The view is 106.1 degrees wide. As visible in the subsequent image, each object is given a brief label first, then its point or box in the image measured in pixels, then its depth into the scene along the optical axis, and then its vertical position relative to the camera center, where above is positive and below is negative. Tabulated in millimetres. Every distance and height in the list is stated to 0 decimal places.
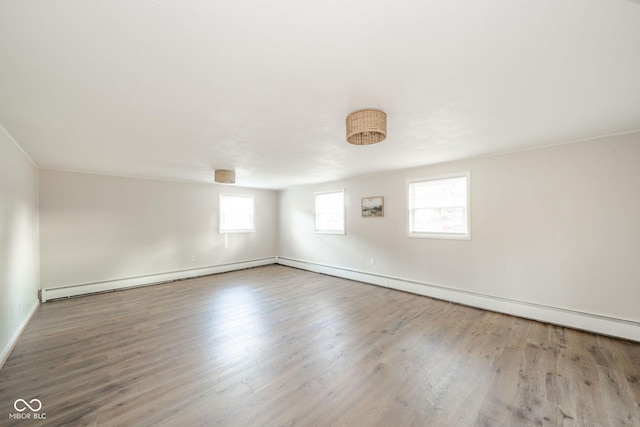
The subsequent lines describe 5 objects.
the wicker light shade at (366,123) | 2025 +769
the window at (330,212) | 5922 +30
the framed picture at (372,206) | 5031 +140
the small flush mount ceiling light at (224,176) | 4316 +693
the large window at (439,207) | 3994 +94
